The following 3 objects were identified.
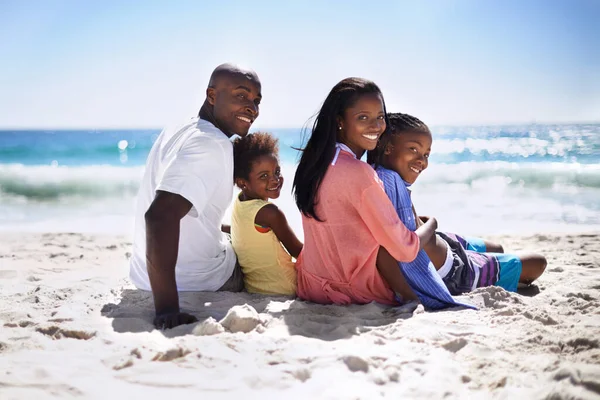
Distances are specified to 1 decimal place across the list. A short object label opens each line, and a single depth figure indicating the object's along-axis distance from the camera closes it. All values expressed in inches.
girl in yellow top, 142.3
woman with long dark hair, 117.4
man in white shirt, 110.0
